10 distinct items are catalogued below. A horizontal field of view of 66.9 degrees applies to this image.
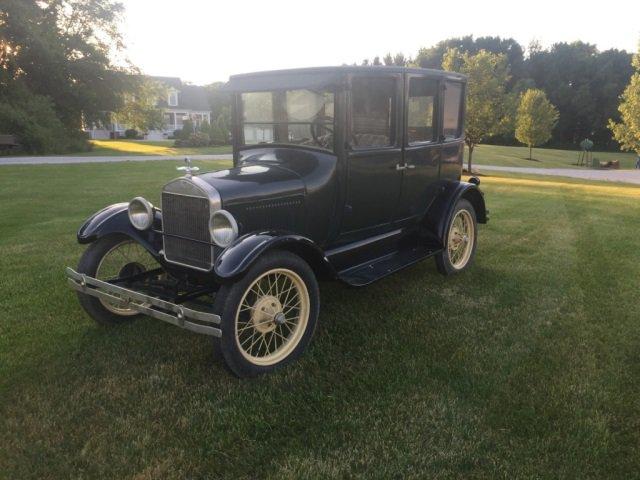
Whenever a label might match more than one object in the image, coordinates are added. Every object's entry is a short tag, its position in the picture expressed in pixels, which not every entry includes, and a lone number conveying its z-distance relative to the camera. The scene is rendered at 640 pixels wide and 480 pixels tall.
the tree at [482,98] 22.72
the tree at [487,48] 58.41
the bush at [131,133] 44.91
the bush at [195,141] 31.56
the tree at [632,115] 22.44
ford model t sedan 3.39
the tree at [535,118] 36.81
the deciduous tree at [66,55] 24.20
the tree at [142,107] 29.81
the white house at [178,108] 47.88
